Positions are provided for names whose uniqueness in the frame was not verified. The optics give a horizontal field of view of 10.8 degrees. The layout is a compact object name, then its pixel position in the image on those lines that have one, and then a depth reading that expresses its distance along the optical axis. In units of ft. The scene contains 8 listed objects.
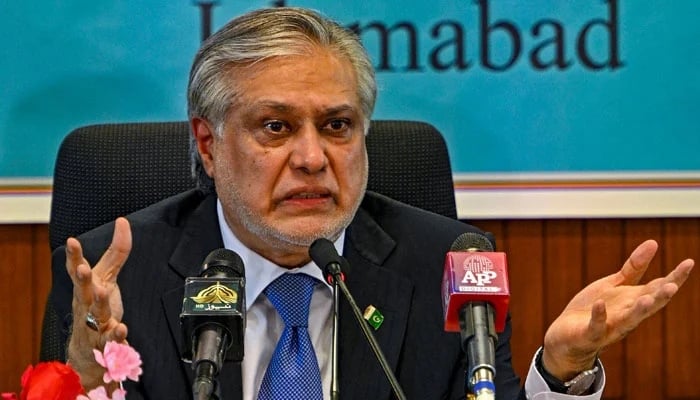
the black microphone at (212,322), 10.55
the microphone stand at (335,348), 10.70
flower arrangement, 10.27
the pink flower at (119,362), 10.36
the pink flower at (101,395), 10.28
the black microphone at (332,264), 10.72
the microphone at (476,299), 10.55
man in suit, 11.78
